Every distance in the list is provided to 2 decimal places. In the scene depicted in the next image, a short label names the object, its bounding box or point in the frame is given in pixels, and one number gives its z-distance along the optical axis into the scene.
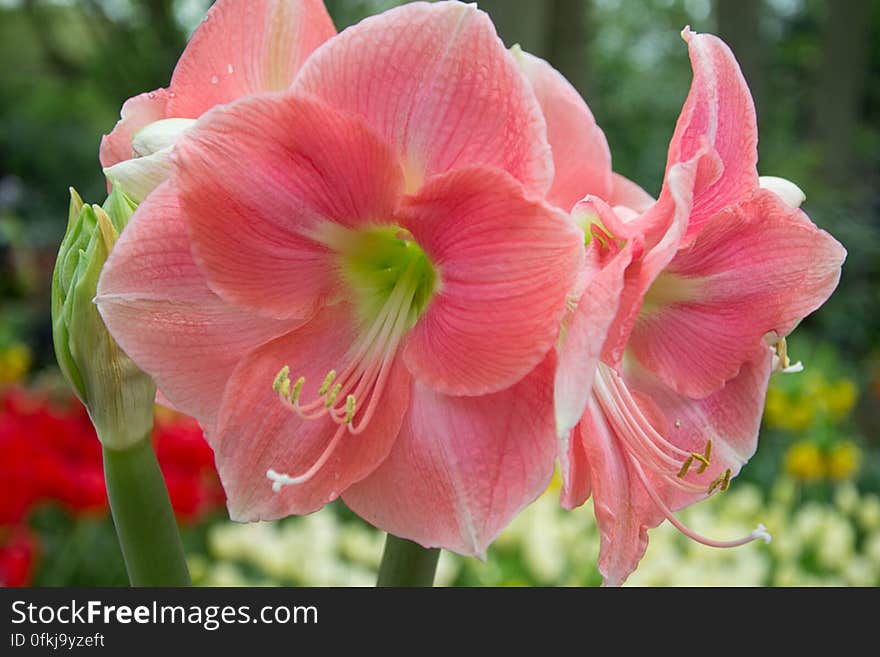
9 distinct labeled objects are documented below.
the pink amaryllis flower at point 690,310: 0.45
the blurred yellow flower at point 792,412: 2.68
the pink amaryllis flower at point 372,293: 0.45
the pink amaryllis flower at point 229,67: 0.52
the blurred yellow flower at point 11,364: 3.01
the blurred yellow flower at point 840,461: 2.44
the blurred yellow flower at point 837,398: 2.80
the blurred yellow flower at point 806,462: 2.42
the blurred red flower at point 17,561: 1.47
